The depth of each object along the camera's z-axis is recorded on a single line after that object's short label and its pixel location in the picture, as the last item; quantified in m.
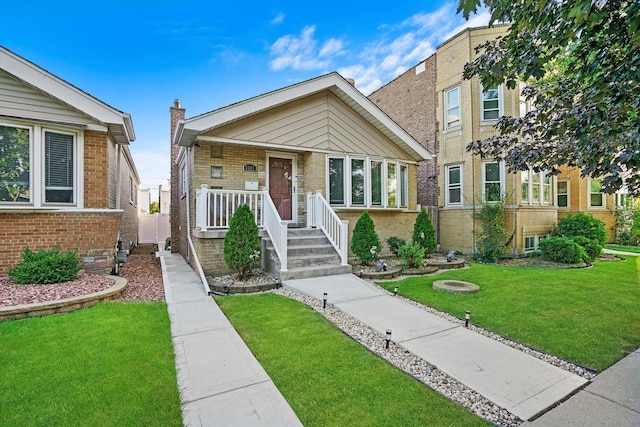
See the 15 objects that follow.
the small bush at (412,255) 8.16
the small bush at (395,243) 9.95
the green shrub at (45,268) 5.50
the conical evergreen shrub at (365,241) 8.20
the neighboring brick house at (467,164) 11.36
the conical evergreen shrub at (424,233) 9.61
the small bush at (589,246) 10.66
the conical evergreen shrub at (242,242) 6.68
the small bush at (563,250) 9.79
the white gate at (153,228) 17.17
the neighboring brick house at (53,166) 6.11
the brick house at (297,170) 7.52
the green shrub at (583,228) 11.68
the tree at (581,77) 2.51
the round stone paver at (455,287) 6.10
